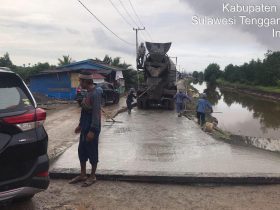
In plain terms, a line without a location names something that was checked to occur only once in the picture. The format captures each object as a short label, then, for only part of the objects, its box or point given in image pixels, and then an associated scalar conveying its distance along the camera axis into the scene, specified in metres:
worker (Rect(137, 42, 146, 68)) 14.19
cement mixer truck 13.66
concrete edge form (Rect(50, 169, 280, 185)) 3.67
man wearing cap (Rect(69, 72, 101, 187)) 3.38
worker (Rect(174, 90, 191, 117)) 11.19
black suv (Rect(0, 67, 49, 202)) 2.40
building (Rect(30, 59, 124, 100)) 17.31
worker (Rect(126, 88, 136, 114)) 12.05
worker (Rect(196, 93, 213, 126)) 8.87
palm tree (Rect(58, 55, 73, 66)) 26.59
